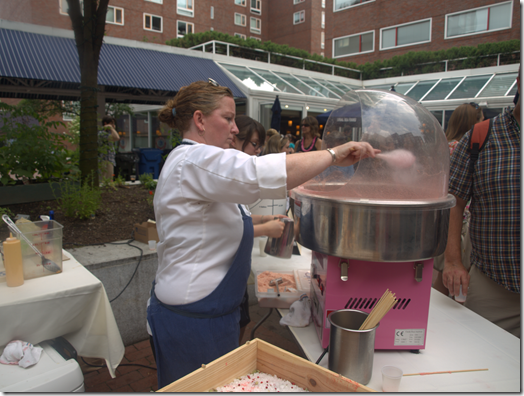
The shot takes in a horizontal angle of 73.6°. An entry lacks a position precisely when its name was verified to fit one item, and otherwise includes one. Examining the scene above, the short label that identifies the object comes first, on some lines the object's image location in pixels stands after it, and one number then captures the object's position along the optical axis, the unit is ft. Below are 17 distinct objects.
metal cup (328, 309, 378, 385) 4.24
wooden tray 3.35
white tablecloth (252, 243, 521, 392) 4.46
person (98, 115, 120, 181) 17.99
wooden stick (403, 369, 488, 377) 4.63
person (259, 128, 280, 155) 19.32
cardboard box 11.34
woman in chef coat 3.75
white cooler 5.23
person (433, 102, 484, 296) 10.03
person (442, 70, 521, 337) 5.70
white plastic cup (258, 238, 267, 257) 9.53
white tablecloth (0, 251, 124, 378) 6.21
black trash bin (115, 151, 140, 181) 32.78
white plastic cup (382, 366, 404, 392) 4.16
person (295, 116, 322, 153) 18.92
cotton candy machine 4.37
